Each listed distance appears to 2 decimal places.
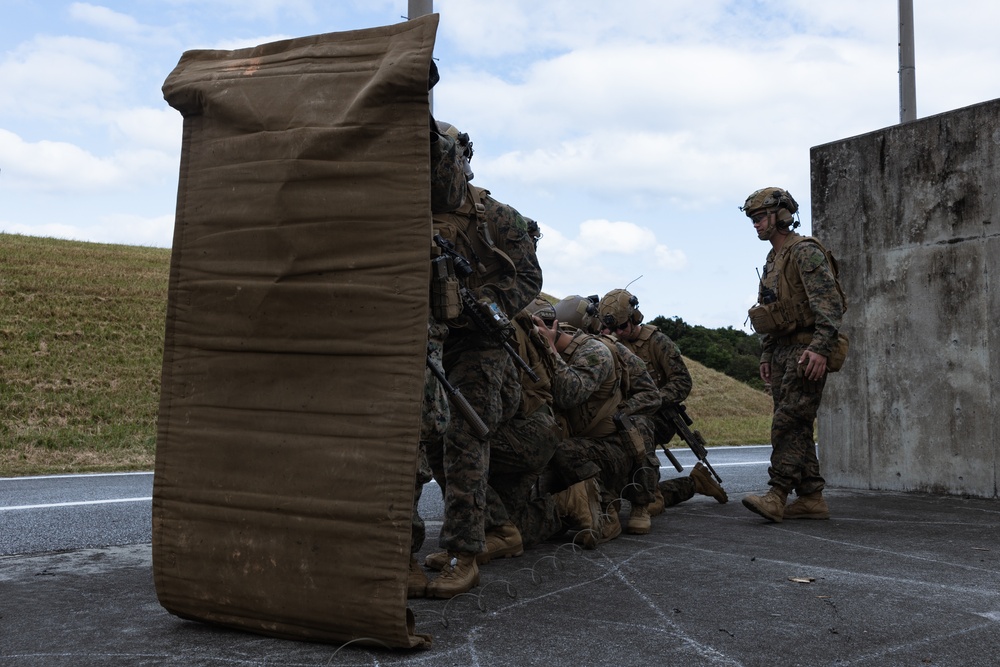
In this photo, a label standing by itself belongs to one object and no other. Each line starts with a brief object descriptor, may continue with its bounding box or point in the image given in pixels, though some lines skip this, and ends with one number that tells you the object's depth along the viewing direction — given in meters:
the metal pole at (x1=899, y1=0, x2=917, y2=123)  12.16
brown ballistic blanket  3.46
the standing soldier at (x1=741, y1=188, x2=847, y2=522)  6.66
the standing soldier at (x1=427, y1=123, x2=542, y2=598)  4.39
